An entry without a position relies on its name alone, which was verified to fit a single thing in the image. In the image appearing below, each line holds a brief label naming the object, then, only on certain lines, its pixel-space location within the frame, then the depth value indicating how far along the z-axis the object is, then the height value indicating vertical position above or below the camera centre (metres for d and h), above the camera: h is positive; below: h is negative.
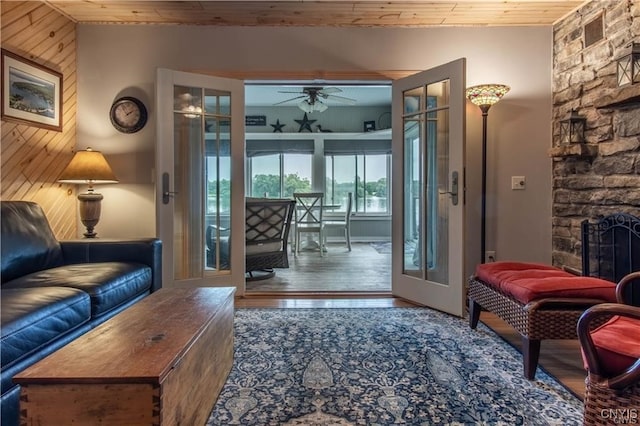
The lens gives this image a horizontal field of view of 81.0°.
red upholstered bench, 1.85 -0.51
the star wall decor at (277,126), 7.72 +1.63
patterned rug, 1.57 -0.87
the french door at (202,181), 3.18 +0.22
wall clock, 3.37 +0.82
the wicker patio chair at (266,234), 4.19 -0.33
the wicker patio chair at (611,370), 1.19 -0.55
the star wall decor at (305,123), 7.72 +1.69
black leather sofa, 1.37 -0.40
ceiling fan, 5.73 +1.71
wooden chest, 0.99 -0.47
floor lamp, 3.07 +0.86
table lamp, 2.94 +0.23
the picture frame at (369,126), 7.66 +1.61
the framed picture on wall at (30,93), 2.65 +0.87
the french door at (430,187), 2.89 +0.14
